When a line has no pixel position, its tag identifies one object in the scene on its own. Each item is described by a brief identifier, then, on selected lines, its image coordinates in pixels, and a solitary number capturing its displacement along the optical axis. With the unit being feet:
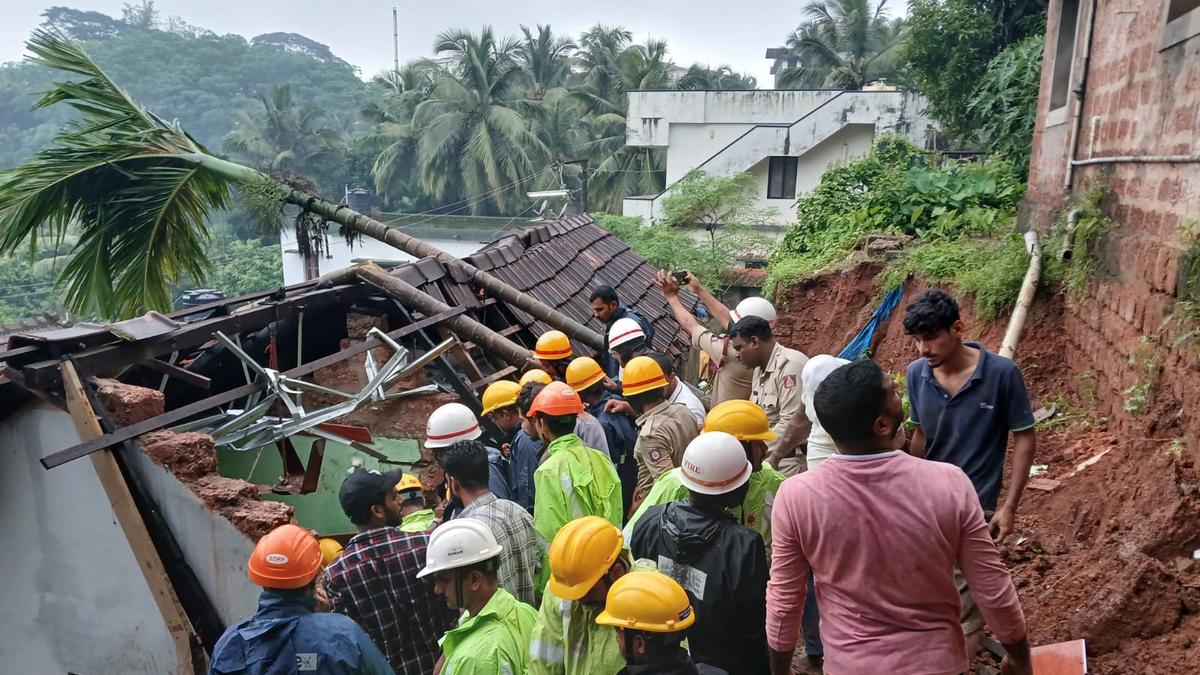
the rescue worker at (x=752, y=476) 11.51
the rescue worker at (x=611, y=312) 21.45
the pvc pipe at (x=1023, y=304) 20.66
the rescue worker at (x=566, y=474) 12.75
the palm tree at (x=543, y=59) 136.77
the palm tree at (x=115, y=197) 24.76
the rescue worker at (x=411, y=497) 15.14
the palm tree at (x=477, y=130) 120.78
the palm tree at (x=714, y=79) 134.53
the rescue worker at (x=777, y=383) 14.69
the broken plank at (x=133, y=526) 14.37
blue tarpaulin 31.07
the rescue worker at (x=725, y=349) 17.63
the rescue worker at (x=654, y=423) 13.85
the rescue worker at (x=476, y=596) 9.14
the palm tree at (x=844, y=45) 119.24
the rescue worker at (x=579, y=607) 8.89
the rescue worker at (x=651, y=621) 7.95
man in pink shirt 7.52
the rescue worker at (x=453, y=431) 14.52
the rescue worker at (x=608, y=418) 15.96
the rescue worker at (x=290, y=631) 9.30
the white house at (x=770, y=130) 83.92
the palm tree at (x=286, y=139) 148.05
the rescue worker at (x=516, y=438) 15.20
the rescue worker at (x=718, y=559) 9.64
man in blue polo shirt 11.17
